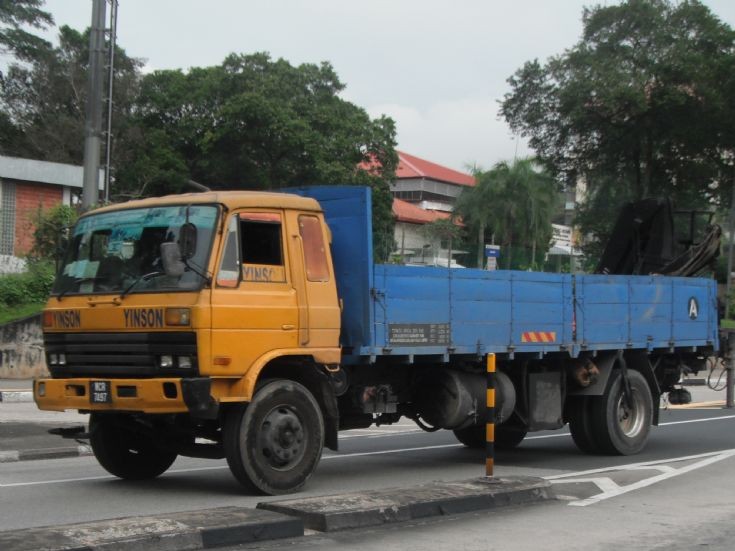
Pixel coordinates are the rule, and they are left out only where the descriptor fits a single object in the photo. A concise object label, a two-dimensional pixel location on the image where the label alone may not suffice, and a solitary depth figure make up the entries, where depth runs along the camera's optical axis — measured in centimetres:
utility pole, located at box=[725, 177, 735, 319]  3818
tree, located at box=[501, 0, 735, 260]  3956
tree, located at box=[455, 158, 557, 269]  6141
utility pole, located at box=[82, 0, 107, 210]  1530
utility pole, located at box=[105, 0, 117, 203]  1685
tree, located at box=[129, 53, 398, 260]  4812
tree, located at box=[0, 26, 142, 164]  5194
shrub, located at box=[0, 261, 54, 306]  2327
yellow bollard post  922
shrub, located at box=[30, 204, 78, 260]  2438
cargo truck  841
